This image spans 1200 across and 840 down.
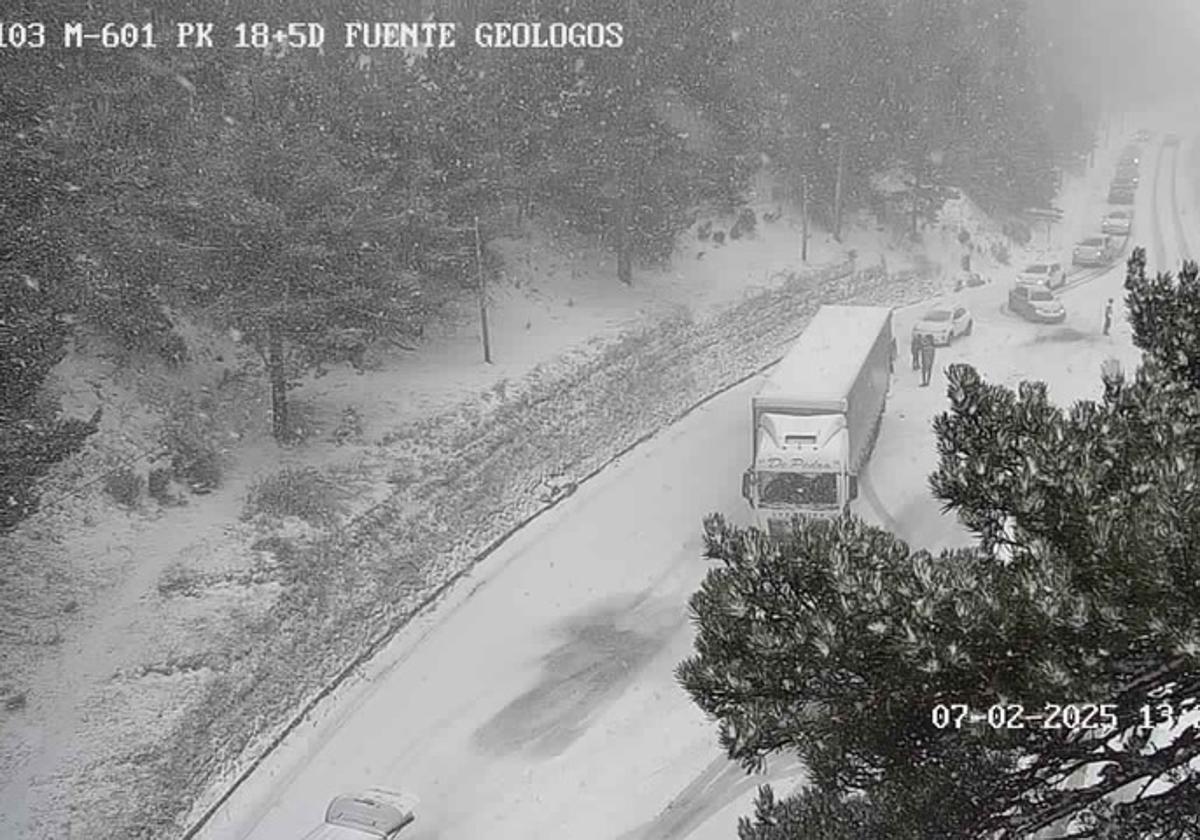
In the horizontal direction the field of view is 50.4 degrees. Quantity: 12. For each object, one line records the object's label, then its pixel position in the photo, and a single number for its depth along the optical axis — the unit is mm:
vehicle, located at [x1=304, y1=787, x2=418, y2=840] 16219
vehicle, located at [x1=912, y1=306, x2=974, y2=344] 40312
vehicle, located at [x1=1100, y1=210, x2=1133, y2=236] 59781
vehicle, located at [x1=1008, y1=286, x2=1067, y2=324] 43688
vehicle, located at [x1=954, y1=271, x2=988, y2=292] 53078
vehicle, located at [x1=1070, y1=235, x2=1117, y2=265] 54375
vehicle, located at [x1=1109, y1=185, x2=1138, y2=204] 70125
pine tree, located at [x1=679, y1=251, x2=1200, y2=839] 7250
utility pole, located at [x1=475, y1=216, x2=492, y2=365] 34750
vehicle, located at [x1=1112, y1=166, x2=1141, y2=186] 76812
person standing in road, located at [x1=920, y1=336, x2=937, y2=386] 35438
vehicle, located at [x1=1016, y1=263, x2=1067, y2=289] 47594
